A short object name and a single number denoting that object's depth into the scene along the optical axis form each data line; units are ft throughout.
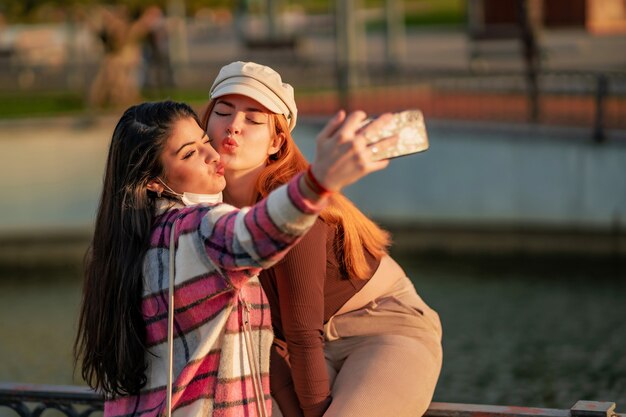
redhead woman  15.68
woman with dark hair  13.65
